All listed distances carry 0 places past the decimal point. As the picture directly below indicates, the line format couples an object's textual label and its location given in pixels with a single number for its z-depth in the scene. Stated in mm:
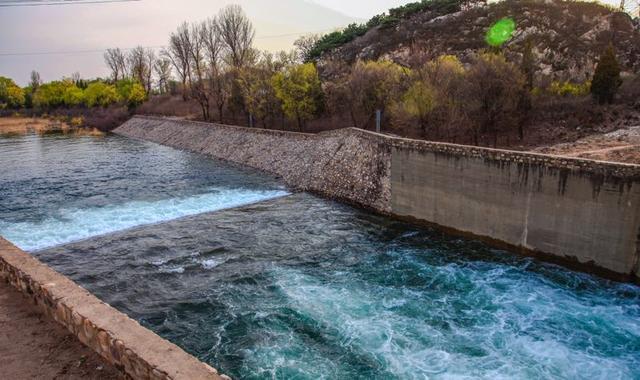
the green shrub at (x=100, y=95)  88812
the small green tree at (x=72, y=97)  94625
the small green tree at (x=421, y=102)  30438
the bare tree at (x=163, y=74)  104375
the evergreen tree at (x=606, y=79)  30781
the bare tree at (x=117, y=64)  114688
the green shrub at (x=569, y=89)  34641
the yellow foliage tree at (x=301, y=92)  43406
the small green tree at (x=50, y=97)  96625
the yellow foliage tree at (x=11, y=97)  100312
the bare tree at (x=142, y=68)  106125
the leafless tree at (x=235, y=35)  74188
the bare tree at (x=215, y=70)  56969
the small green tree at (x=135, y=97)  81000
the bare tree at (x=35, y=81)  119050
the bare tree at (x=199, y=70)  60947
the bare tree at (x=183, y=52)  79562
